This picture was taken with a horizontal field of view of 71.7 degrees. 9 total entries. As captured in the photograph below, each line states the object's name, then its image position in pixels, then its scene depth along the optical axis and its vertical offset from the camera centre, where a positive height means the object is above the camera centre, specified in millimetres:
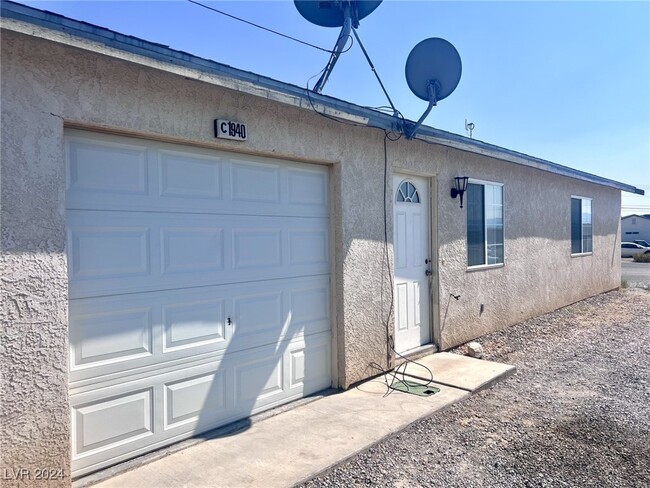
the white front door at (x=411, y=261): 5992 -421
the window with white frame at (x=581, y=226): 11203 +82
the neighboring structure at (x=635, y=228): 52844 +88
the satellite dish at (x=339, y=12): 5238 +2593
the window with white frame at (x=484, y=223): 7328 +122
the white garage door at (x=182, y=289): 3271 -486
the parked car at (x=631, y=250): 35062 -1688
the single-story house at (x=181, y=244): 2861 -97
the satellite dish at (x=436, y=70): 5609 +2014
